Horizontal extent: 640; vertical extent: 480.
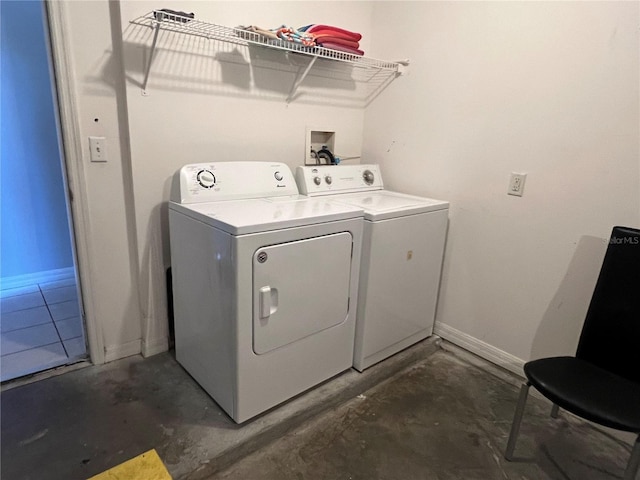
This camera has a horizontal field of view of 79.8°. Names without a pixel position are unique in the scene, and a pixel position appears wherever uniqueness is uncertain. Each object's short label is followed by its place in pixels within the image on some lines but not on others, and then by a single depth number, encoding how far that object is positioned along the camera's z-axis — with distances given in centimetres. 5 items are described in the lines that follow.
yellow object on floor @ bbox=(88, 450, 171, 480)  135
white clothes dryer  148
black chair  133
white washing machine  188
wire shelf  163
